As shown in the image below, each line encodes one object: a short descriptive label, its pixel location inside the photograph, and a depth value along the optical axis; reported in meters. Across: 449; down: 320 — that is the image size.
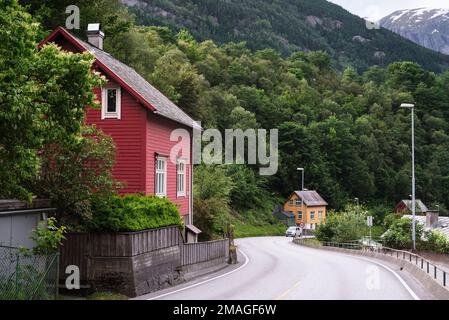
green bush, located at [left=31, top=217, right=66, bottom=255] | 18.14
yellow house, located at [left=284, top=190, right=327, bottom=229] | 106.38
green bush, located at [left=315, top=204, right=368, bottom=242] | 59.25
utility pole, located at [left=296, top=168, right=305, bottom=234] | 106.08
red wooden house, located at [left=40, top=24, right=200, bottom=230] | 27.91
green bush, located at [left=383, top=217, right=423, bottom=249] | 51.97
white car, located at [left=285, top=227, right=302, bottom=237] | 84.94
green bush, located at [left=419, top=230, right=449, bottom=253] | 49.78
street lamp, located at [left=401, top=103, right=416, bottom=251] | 36.11
